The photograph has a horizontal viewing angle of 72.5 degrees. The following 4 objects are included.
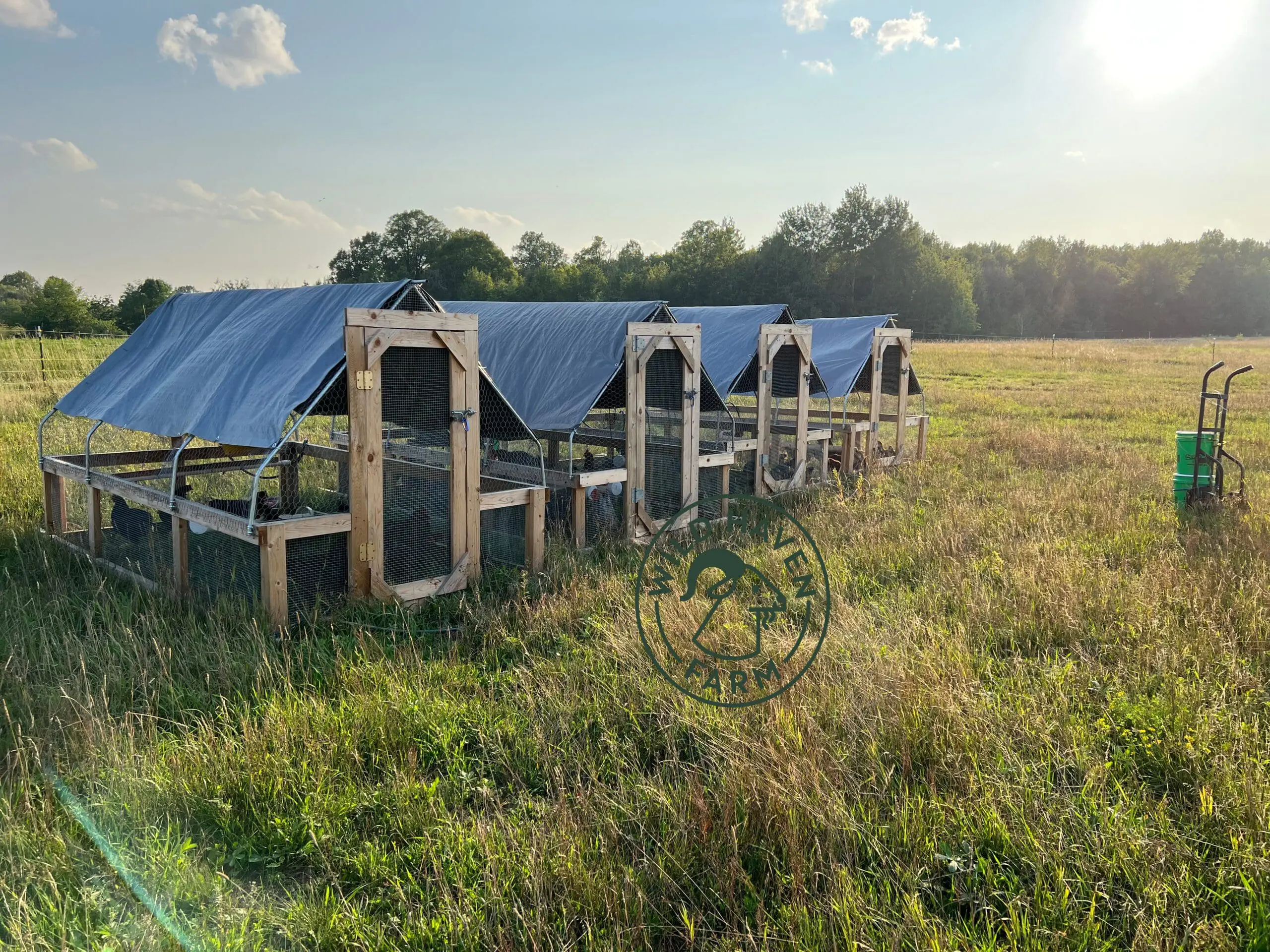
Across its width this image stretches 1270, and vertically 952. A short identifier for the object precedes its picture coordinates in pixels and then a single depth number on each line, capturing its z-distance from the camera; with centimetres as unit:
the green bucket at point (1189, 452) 865
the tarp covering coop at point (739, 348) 1056
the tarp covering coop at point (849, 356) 1205
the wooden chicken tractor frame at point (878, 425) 1173
